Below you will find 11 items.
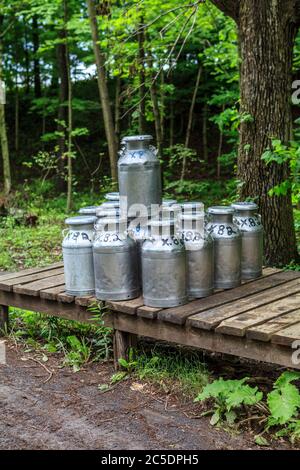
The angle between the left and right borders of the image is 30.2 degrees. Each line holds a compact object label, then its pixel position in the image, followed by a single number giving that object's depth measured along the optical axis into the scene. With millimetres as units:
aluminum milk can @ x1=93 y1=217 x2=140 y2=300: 3896
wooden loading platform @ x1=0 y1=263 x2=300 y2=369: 3264
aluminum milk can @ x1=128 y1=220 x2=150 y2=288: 4031
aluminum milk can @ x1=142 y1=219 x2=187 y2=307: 3704
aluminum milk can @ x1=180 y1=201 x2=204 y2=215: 4121
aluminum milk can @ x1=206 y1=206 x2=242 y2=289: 4117
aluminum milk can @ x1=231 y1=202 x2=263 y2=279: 4422
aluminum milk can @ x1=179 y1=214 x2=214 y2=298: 3900
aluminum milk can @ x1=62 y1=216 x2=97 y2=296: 4172
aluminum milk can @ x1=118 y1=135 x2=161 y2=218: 4090
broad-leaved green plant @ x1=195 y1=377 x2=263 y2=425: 3230
